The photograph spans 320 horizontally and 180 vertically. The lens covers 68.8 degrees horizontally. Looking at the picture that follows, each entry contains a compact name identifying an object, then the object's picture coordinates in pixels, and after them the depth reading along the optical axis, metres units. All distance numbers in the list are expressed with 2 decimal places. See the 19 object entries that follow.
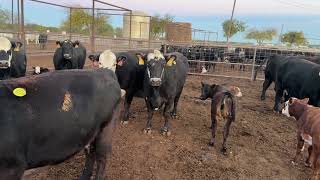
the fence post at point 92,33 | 7.38
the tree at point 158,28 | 22.28
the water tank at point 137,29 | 14.12
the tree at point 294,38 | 27.80
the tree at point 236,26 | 35.75
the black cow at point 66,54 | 6.28
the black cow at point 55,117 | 2.05
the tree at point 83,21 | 11.42
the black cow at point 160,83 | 4.29
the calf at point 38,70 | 4.94
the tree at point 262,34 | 35.07
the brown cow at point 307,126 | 2.99
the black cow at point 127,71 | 4.75
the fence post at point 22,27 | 5.65
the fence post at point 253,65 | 9.62
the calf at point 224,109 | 3.79
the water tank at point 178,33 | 15.75
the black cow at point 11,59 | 4.74
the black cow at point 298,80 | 5.09
